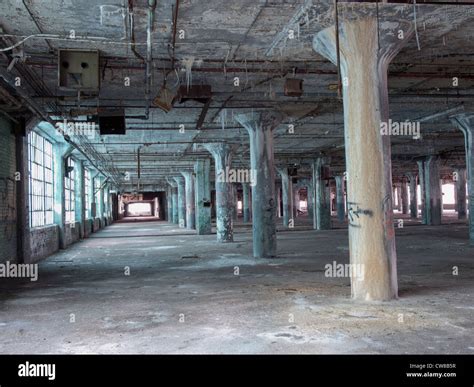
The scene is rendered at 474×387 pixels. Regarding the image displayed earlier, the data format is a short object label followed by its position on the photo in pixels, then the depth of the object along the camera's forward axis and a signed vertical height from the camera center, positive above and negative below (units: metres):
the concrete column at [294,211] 47.55 -0.56
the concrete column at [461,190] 34.50 +0.76
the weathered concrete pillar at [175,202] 41.79 +0.64
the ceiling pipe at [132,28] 6.82 +2.86
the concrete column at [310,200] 41.55 +0.46
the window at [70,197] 22.27 +0.75
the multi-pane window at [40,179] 15.34 +1.20
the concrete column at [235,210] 45.66 -0.22
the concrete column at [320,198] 26.58 +0.39
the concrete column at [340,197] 36.25 +0.58
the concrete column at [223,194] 19.53 +0.59
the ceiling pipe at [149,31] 6.67 +2.73
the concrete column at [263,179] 13.81 +0.80
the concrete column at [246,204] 40.22 +0.29
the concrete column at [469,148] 15.73 +1.75
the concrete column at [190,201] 30.31 +0.52
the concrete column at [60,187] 18.83 +1.03
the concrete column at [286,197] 31.86 +0.62
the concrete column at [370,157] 7.52 +0.72
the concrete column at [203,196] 24.83 +0.65
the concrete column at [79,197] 24.33 +0.79
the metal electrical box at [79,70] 8.24 +2.47
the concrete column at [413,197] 38.34 +0.42
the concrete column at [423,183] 28.23 +1.12
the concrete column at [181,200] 35.38 +0.73
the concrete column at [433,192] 27.31 +0.56
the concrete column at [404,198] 48.80 +0.45
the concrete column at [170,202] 46.49 +0.72
